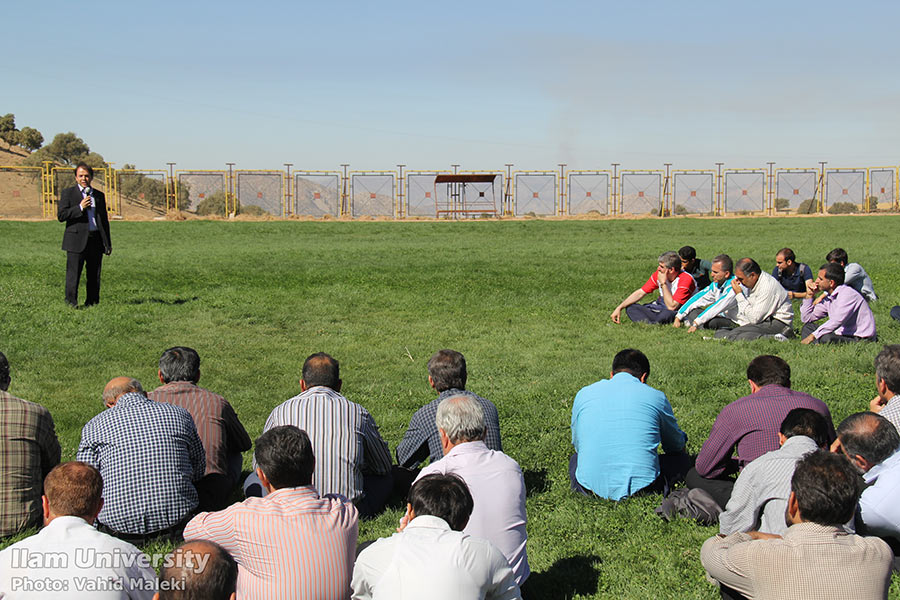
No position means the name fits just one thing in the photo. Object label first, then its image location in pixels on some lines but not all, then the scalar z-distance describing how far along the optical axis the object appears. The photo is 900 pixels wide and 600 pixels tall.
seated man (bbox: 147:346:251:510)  5.93
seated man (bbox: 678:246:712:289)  14.20
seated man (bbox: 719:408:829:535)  4.66
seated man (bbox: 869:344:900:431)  5.91
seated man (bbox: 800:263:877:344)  11.42
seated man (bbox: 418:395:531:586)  4.52
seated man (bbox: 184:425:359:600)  3.94
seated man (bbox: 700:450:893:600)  3.68
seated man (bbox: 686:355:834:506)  5.82
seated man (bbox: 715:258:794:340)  12.33
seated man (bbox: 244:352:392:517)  5.62
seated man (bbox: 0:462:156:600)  3.49
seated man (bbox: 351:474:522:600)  3.38
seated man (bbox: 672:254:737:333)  12.81
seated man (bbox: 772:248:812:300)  14.15
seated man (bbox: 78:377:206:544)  5.27
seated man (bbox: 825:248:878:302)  13.49
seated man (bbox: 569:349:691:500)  6.10
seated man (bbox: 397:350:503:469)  6.07
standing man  13.55
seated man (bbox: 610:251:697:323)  13.65
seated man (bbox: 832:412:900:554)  4.89
